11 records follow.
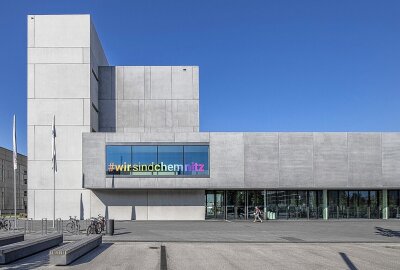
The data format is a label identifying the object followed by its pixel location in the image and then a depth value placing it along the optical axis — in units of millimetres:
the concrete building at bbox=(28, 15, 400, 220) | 39906
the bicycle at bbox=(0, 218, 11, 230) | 31711
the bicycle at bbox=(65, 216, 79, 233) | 29334
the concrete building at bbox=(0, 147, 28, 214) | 96875
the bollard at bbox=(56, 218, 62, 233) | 28905
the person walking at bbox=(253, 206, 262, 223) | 39781
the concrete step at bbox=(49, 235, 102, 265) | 14430
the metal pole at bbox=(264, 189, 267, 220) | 42656
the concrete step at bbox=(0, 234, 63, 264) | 15142
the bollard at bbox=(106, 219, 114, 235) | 26261
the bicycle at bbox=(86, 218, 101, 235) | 26719
